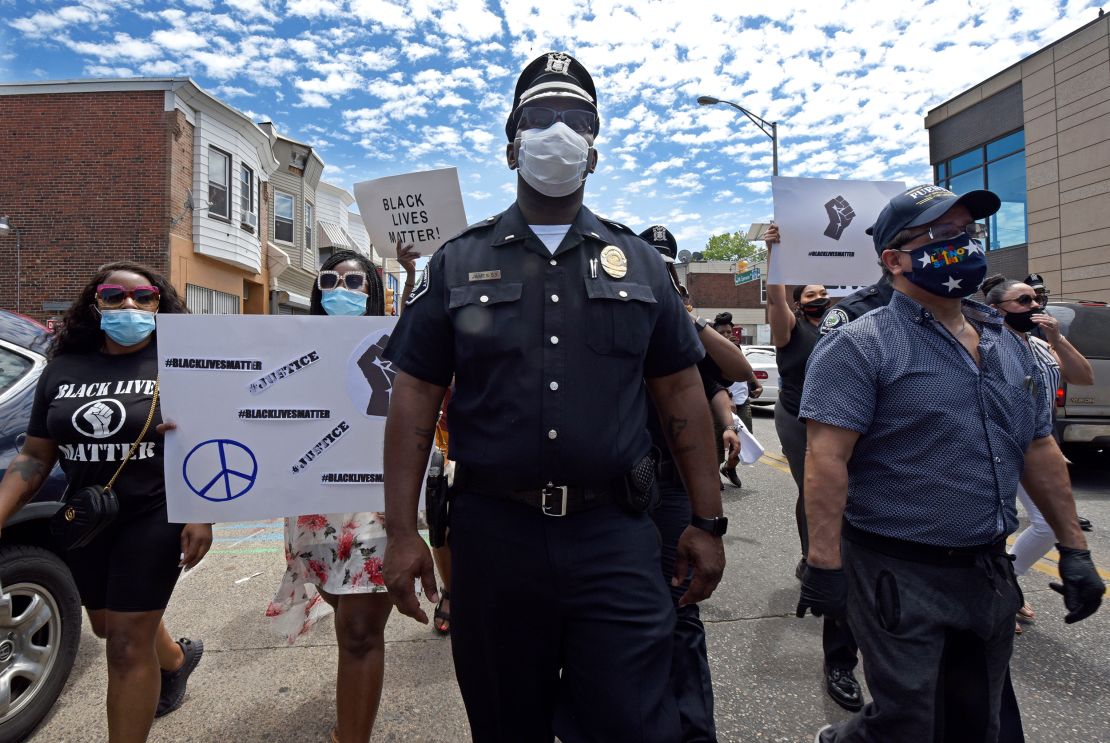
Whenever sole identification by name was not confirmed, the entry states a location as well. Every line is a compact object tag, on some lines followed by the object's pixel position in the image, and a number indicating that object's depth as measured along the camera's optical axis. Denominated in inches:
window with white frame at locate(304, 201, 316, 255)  994.7
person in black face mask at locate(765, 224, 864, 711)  152.3
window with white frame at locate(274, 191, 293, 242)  930.7
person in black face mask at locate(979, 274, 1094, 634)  148.9
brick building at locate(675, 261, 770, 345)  2037.4
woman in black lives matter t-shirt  97.6
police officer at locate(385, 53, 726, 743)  69.0
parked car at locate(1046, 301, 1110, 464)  294.4
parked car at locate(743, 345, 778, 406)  600.4
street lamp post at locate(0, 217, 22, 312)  616.0
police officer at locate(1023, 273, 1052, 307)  185.7
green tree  2461.0
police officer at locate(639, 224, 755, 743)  93.6
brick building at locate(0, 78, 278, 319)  622.8
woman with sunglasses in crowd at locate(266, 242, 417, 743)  99.3
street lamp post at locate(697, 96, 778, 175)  674.8
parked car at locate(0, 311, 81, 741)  111.7
